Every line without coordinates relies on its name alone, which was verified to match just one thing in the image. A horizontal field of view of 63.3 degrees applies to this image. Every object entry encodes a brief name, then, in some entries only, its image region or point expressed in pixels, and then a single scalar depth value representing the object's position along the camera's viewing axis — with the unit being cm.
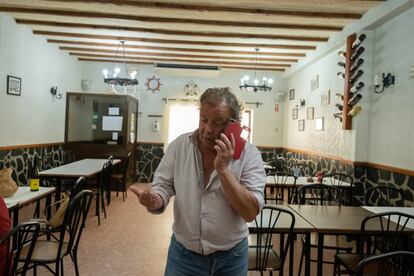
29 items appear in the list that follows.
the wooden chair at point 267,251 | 225
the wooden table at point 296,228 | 229
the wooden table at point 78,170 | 430
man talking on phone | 123
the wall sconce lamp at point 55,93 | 641
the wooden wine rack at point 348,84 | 461
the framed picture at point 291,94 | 770
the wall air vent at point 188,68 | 747
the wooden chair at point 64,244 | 232
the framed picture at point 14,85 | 492
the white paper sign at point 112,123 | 697
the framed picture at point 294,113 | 735
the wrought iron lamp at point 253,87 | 631
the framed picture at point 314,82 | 622
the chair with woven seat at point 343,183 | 416
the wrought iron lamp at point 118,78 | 617
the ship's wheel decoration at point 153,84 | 805
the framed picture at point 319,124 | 586
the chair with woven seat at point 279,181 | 423
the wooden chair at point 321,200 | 289
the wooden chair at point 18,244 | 172
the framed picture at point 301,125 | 686
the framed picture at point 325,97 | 562
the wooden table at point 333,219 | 230
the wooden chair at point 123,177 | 611
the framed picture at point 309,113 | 643
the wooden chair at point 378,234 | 224
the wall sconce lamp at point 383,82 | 399
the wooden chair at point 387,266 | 145
